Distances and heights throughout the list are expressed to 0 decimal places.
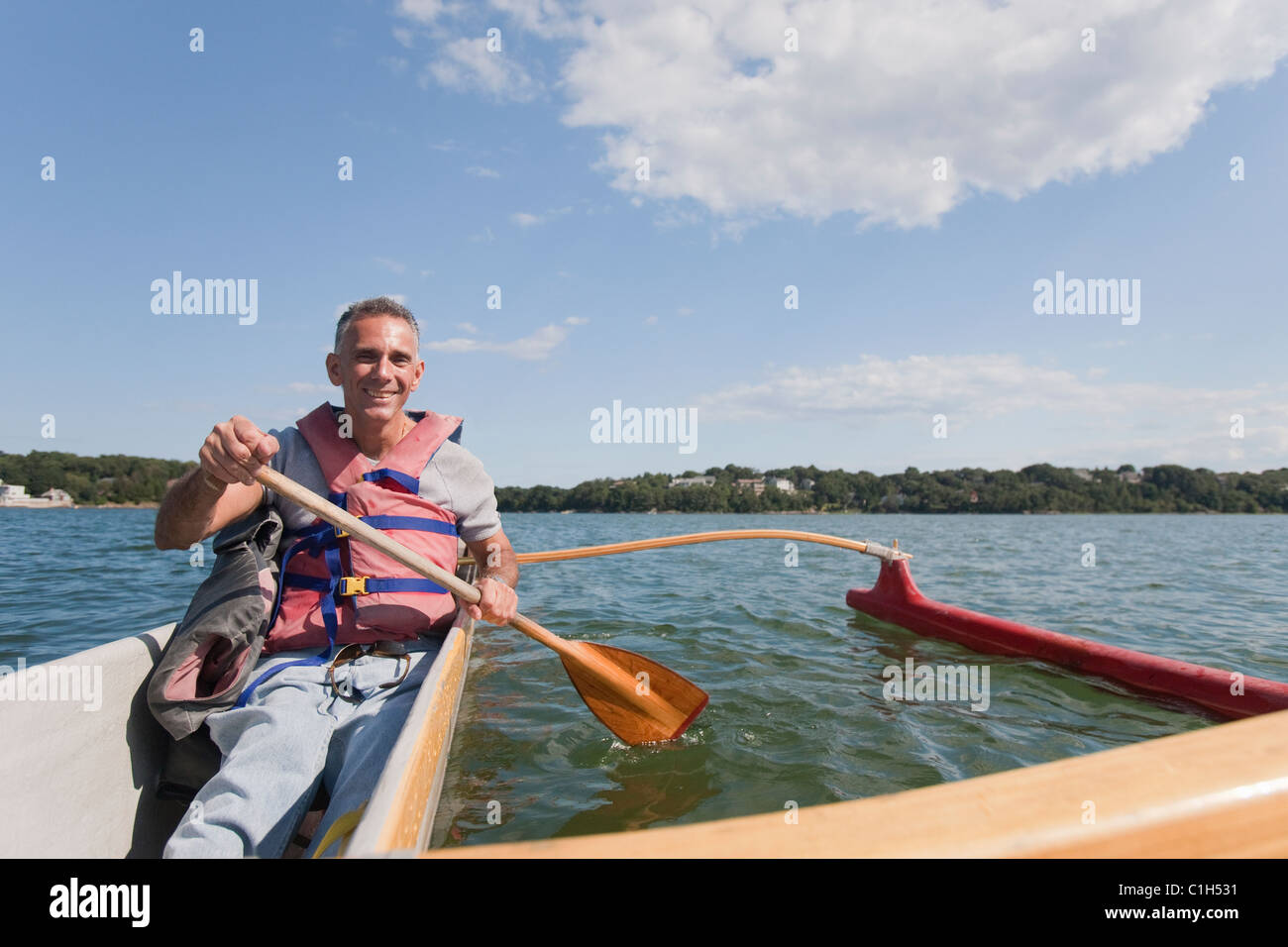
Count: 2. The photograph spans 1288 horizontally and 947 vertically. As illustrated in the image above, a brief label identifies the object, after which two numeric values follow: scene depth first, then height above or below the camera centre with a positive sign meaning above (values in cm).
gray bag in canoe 237 -61
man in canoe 206 -41
